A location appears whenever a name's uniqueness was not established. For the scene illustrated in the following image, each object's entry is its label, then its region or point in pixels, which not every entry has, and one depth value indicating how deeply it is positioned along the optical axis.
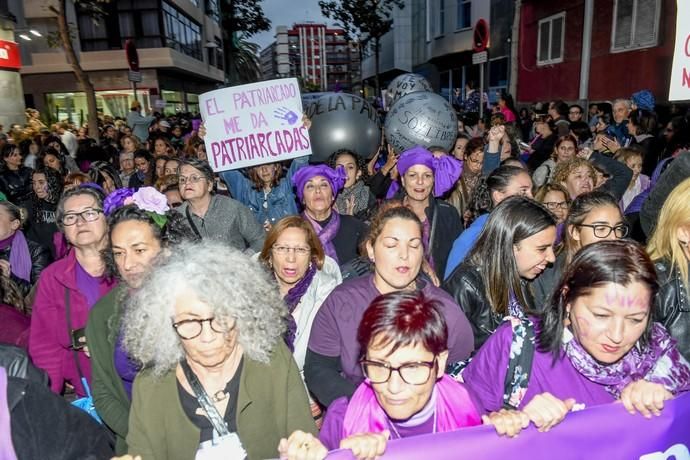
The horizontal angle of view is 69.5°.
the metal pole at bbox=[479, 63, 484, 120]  7.87
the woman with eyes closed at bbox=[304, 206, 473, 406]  2.27
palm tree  53.01
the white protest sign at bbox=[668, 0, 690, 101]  3.06
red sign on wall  15.09
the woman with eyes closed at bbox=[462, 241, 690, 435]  1.69
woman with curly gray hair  1.82
